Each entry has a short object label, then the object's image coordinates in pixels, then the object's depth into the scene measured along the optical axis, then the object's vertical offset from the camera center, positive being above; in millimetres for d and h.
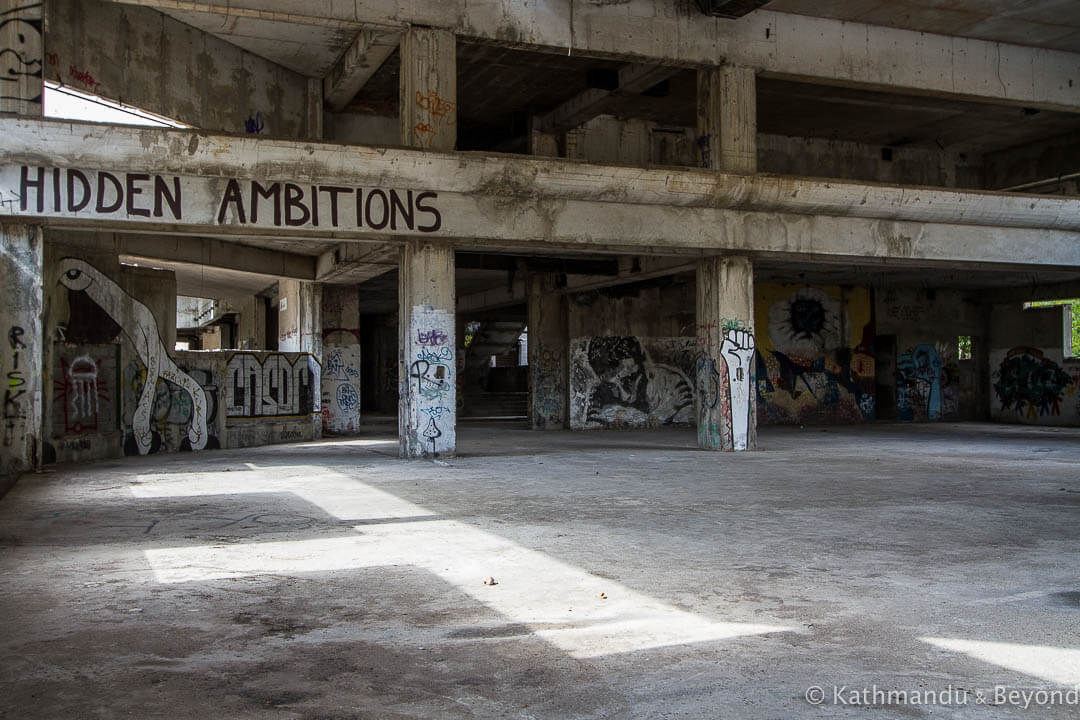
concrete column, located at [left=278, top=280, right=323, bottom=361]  21375 +1355
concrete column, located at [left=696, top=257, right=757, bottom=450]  16594 +290
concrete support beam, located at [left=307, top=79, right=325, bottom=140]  18188 +5468
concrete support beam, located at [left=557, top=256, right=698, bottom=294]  18062 +2147
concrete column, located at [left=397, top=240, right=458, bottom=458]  14531 +396
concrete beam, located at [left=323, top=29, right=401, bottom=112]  14938 +5529
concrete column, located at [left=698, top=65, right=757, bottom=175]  16188 +4523
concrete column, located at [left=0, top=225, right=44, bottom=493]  12461 +455
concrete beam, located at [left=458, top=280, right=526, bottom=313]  24922 +2108
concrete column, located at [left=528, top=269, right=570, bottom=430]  24312 +407
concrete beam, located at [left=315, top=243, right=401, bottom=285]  16481 +2204
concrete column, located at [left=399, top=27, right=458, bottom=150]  14414 +4606
